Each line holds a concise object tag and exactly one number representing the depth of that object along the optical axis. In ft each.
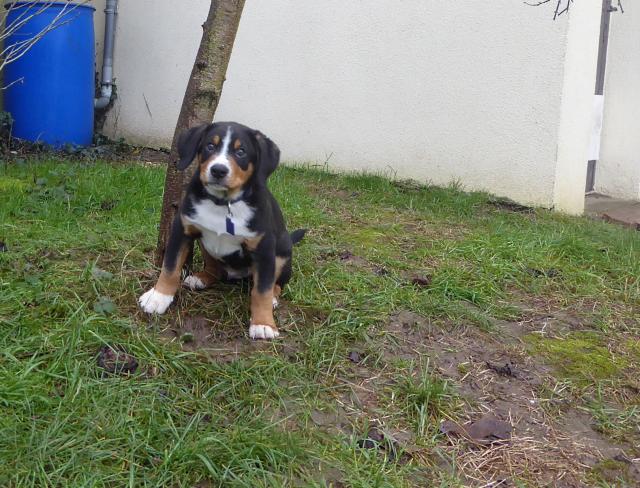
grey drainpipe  25.91
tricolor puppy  9.73
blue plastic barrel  22.44
